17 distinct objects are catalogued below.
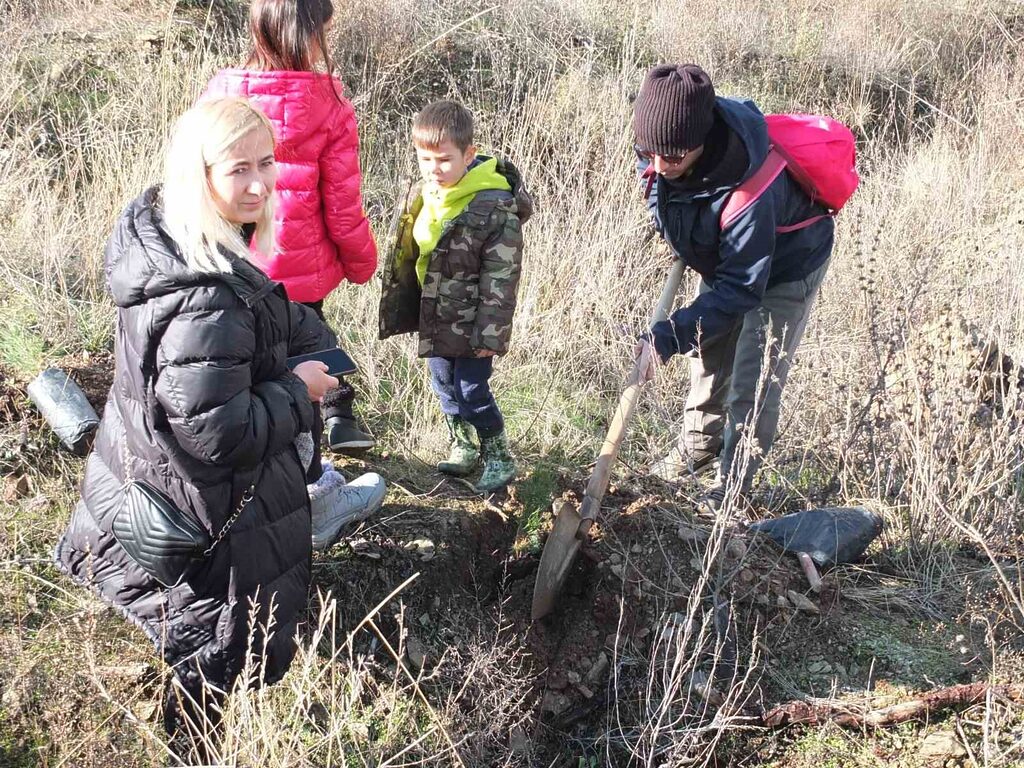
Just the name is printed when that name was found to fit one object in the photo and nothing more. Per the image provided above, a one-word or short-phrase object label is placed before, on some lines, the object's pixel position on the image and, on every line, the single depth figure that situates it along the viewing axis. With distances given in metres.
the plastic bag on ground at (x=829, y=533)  3.18
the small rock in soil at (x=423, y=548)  3.04
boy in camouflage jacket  2.94
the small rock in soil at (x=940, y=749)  2.61
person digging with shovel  2.85
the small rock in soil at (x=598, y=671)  2.94
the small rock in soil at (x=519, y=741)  2.67
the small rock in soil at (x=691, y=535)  3.13
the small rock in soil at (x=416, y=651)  2.83
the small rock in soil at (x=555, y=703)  2.88
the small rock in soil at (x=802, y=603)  3.02
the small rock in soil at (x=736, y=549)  3.06
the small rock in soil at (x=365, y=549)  2.99
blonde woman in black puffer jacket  1.96
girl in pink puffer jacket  2.90
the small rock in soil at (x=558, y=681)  2.92
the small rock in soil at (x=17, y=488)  3.10
